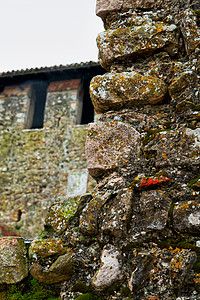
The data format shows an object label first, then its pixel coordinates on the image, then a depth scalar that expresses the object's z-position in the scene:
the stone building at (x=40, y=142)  9.73
